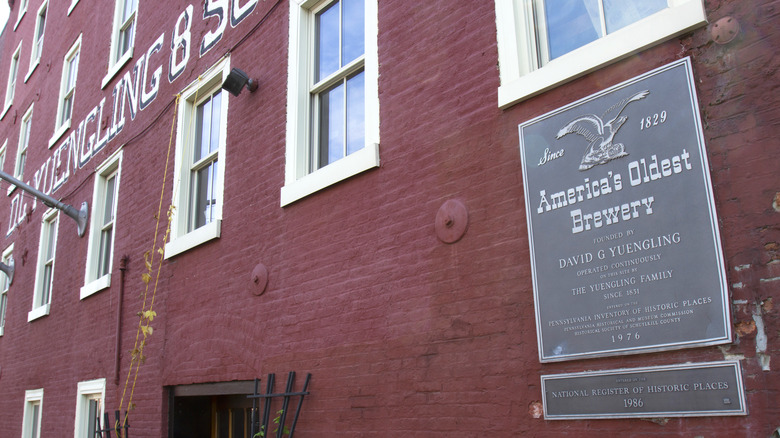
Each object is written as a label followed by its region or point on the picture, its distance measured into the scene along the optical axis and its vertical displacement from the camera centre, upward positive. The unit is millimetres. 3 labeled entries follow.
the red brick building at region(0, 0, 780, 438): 3490 +1600
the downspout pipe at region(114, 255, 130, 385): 8555 +1507
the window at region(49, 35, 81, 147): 13172 +6362
